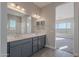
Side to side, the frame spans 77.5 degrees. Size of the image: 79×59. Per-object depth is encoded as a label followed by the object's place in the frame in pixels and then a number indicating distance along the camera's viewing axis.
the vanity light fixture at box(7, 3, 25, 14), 1.64
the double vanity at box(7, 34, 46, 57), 1.21
